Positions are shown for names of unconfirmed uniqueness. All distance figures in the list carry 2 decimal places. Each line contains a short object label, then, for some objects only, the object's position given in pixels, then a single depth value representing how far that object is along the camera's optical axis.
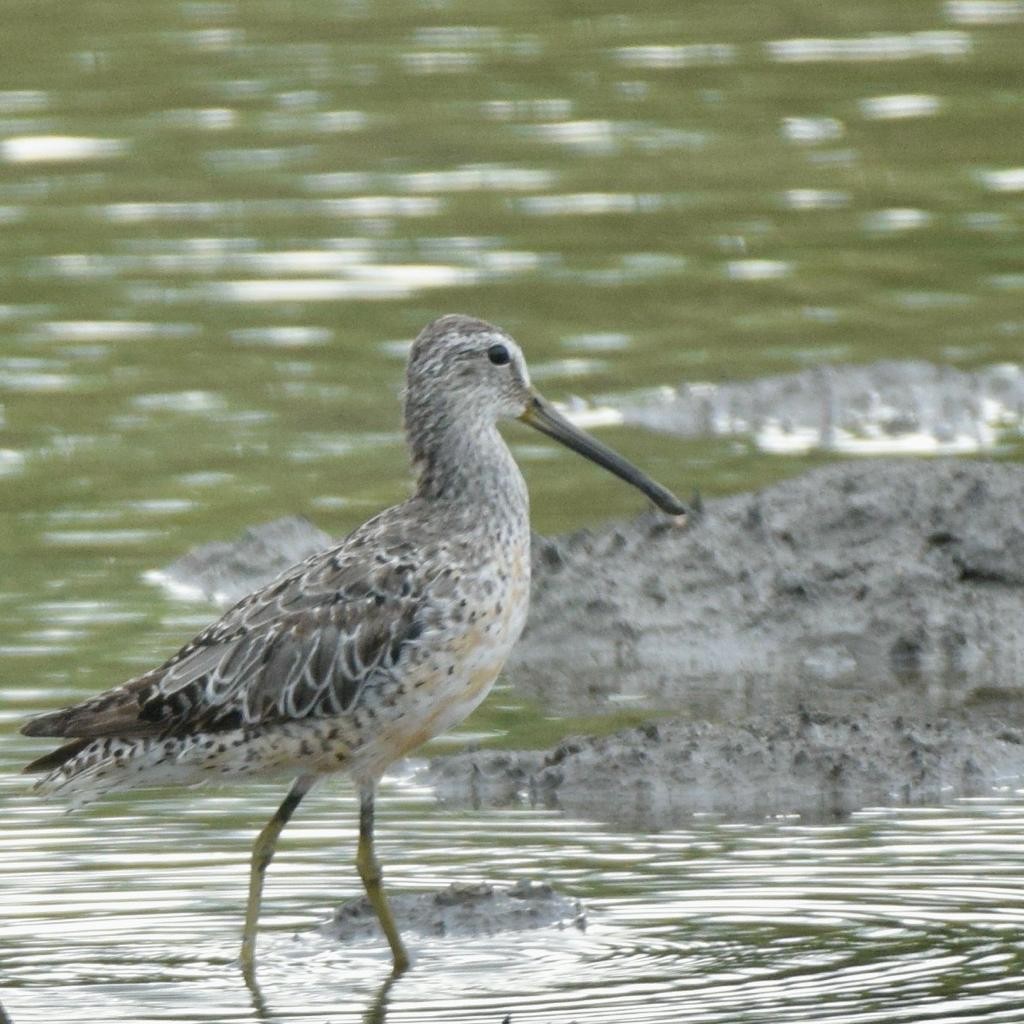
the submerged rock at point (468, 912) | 15.81
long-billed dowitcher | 15.78
